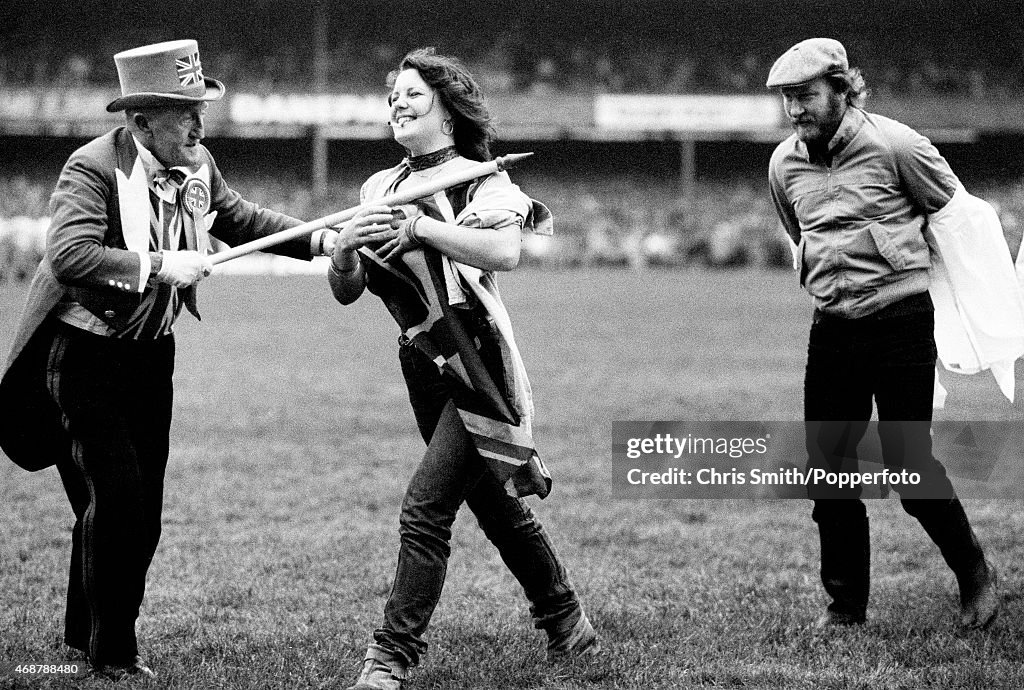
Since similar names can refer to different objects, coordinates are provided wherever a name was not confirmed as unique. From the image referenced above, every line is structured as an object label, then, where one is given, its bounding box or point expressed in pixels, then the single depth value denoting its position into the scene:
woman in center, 7.48
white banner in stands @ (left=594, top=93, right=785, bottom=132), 70.87
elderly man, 7.29
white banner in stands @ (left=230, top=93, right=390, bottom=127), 67.56
